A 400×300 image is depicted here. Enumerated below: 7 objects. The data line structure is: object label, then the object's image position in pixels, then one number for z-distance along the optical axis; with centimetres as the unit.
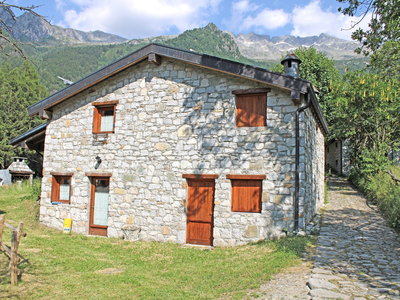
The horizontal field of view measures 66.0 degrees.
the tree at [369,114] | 1642
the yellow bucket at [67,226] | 1048
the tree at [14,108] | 2544
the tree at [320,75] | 2298
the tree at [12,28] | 439
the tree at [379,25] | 668
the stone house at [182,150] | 831
